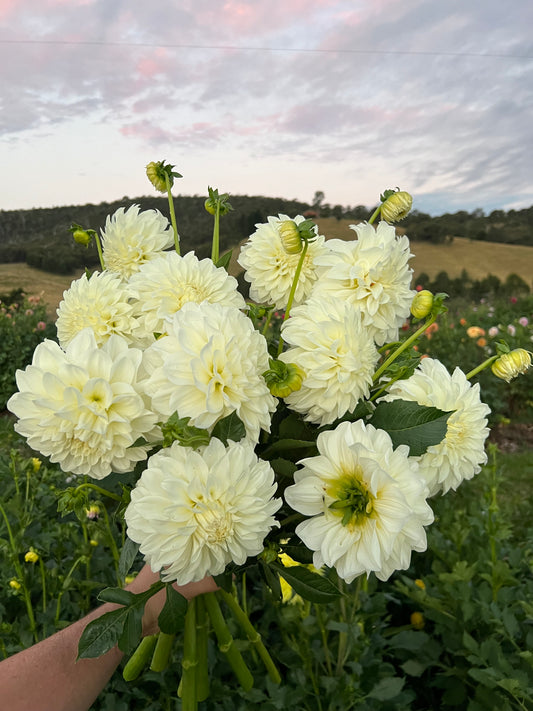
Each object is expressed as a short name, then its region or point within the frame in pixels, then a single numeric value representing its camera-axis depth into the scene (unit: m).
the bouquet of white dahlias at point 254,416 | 0.60
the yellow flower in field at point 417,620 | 1.53
